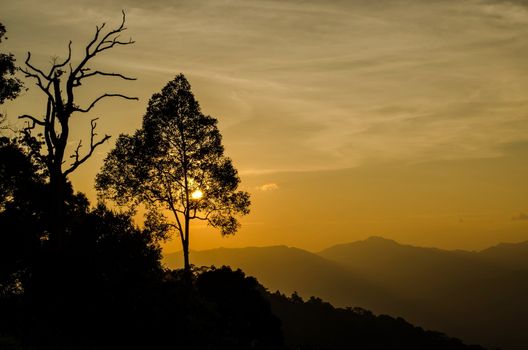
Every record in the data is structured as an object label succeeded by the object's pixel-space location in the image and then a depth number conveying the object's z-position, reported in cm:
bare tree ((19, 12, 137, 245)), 2642
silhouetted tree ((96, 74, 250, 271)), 3847
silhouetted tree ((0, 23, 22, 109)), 2950
